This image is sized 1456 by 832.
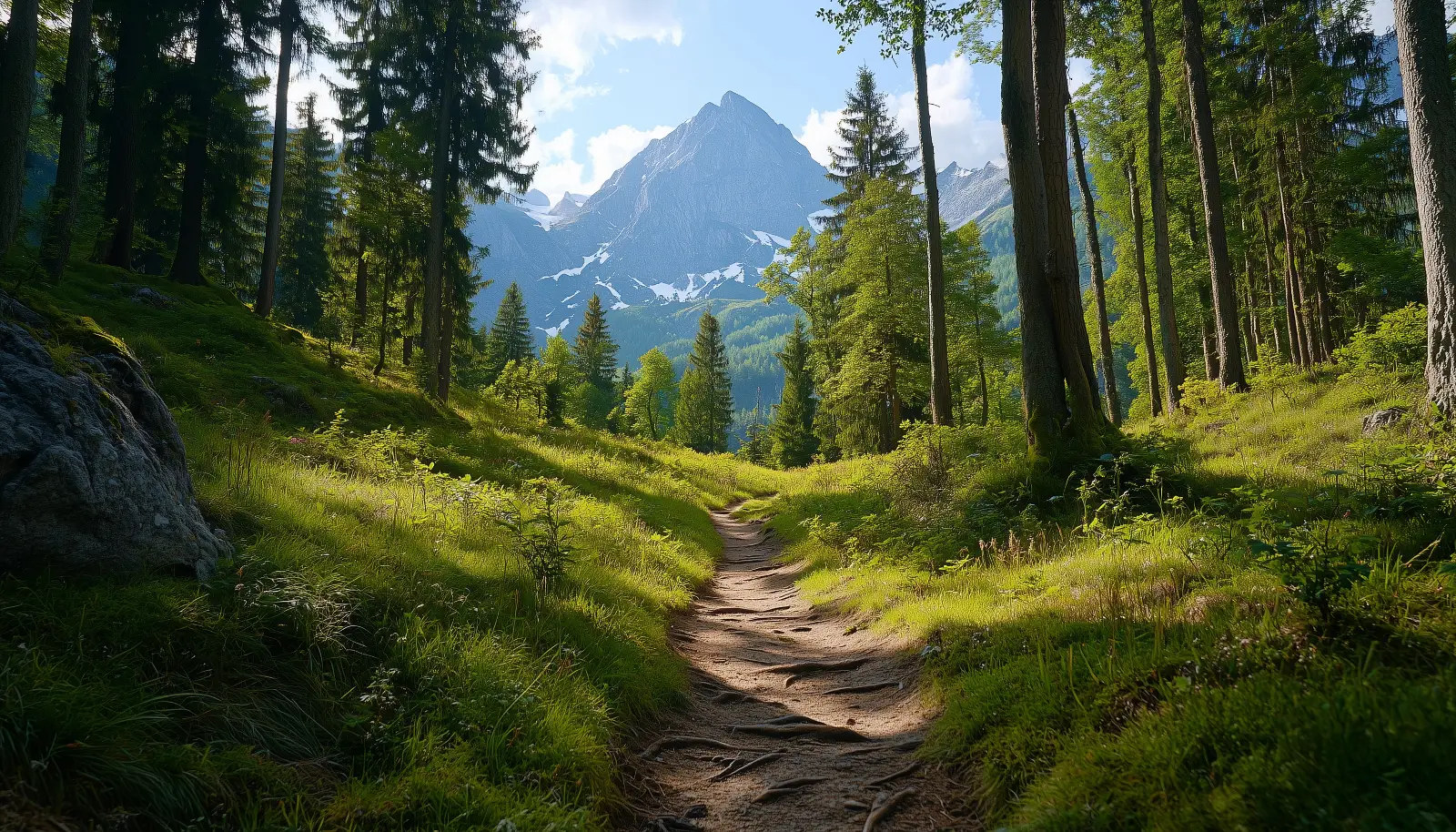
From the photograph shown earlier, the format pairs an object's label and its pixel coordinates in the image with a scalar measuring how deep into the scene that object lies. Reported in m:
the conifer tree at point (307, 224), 33.47
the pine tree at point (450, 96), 19.16
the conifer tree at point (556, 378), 44.50
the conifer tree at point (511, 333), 57.19
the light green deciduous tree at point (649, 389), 58.34
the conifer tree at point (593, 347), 60.10
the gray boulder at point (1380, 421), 7.87
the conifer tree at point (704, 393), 61.81
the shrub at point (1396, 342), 11.20
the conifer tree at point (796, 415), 49.38
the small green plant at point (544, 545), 5.74
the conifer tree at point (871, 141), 30.09
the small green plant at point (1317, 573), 2.70
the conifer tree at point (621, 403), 62.72
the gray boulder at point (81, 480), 2.93
